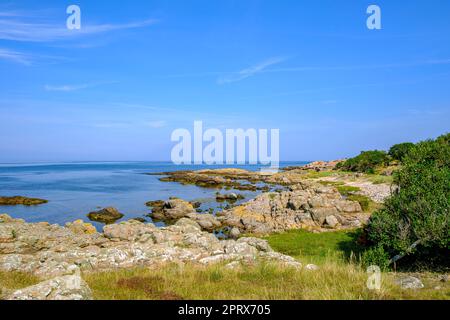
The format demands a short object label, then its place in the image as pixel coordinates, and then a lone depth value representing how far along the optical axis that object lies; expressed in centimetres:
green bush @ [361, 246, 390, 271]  1572
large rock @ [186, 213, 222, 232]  3801
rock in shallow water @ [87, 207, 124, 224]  4413
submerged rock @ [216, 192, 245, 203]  6369
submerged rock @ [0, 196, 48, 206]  5697
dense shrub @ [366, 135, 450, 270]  1534
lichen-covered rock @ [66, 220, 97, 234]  3308
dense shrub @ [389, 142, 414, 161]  10174
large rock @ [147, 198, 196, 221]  4575
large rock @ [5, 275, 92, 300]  732
